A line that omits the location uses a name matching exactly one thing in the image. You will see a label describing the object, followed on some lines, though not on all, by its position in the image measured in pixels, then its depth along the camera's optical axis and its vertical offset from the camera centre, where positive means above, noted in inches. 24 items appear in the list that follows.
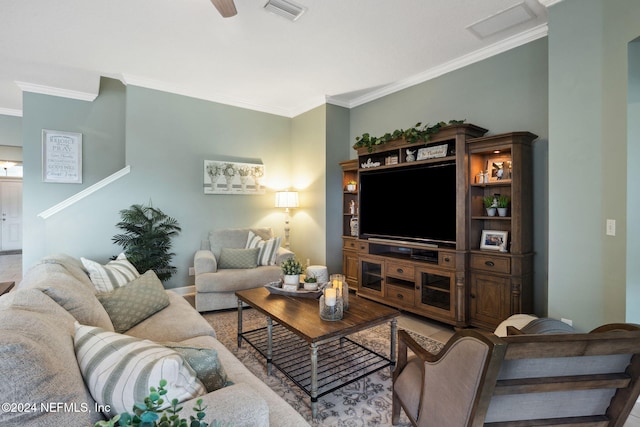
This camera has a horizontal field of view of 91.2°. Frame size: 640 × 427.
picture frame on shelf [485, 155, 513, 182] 117.4 +17.0
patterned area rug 71.6 -46.9
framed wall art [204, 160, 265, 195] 178.2 +20.6
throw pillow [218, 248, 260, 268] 156.7 -23.1
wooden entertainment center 109.6 -14.1
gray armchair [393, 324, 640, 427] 38.5 -22.1
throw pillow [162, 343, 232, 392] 43.6 -21.7
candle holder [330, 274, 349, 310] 86.7 -20.5
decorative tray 100.3 -25.8
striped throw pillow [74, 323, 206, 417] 35.8 -18.9
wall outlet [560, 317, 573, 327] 87.4 -30.4
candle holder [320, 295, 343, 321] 81.5 -25.4
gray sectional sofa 29.6 -17.5
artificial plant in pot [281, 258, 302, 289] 105.7 -20.4
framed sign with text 170.2 +30.9
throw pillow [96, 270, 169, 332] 76.7 -23.4
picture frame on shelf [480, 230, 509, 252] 115.5 -10.3
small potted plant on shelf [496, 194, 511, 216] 114.8 +3.2
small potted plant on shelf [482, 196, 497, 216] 118.6 +3.2
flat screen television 127.6 +4.1
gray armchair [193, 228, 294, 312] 141.6 -28.7
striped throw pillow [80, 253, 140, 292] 88.1 -18.4
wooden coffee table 75.6 -41.9
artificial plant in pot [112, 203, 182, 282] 148.3 -13.3
